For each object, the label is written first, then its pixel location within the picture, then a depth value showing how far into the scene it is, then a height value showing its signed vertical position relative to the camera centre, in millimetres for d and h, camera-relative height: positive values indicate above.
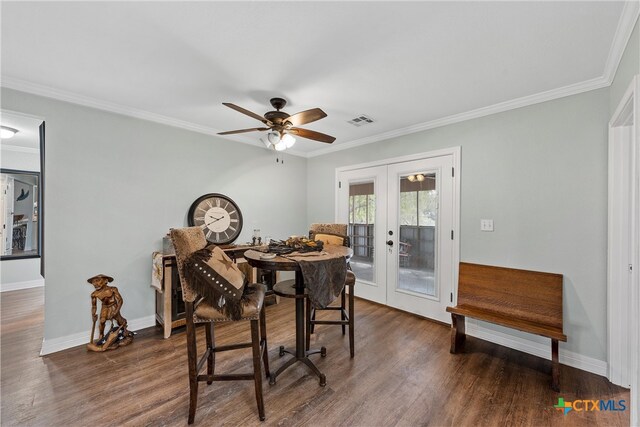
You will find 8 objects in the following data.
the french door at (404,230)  3246 -240
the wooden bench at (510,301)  2301 -858
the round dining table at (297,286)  1871 -616
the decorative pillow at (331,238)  3020 -304
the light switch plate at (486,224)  2873 -123
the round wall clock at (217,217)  3551 -70
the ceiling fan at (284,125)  2332 +841
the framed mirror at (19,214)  4320 -46
